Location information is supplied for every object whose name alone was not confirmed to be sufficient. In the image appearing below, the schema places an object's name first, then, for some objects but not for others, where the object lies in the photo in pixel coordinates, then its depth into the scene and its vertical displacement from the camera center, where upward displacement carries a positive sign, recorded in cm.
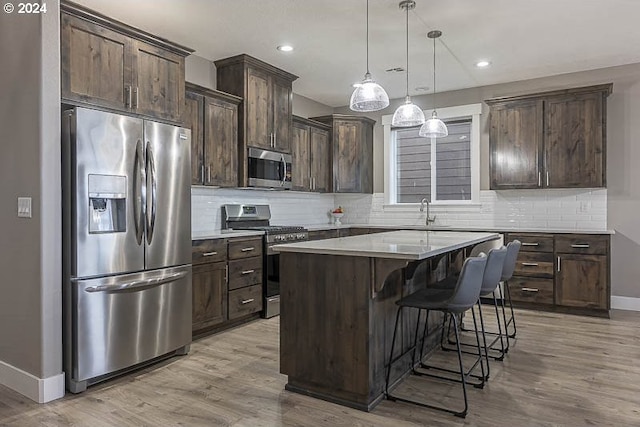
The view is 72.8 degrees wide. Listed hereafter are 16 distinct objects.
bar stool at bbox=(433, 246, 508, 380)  293 -43
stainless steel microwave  488 +47
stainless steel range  465 -26
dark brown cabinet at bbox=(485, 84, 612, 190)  490 +81
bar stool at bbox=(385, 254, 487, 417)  248 -56
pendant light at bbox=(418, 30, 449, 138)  403 +76
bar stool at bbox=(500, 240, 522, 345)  344 -42
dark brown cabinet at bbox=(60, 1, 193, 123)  287 +105
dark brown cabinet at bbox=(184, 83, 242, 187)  423 +77
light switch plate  273 +2
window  599 +68
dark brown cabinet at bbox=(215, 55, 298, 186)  477 +128
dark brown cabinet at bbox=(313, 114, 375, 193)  641 +87
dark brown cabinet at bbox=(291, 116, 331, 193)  580 +75
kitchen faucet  603 -1
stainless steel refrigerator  274 -23
